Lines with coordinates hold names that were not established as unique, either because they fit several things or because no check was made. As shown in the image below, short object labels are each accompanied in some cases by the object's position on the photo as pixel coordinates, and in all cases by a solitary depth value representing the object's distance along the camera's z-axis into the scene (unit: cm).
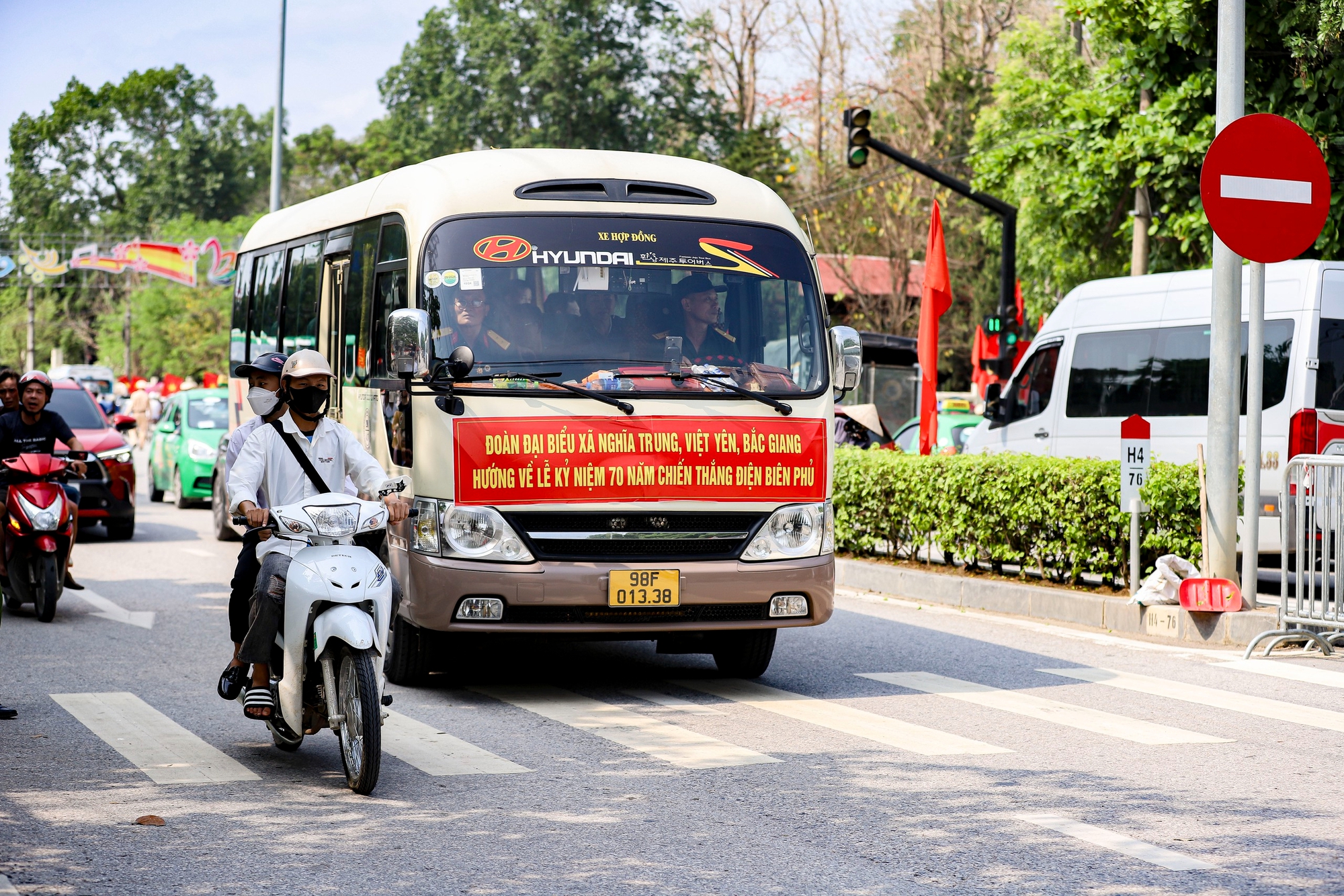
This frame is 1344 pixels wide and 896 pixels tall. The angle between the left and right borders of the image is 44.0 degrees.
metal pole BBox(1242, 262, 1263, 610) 1088
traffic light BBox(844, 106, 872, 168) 1950
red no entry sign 1045
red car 1661
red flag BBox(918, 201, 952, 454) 1794
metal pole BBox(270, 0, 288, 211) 3138
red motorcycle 1134
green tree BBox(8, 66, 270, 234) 8844
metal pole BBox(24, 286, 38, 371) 7666
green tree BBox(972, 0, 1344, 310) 1652
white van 1286
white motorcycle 621
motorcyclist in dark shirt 1152
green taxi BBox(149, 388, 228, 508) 2108
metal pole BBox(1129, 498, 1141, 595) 1134
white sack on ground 1105
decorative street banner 5325
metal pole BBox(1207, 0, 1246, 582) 1104
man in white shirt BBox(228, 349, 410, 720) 660
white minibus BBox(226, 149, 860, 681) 823
